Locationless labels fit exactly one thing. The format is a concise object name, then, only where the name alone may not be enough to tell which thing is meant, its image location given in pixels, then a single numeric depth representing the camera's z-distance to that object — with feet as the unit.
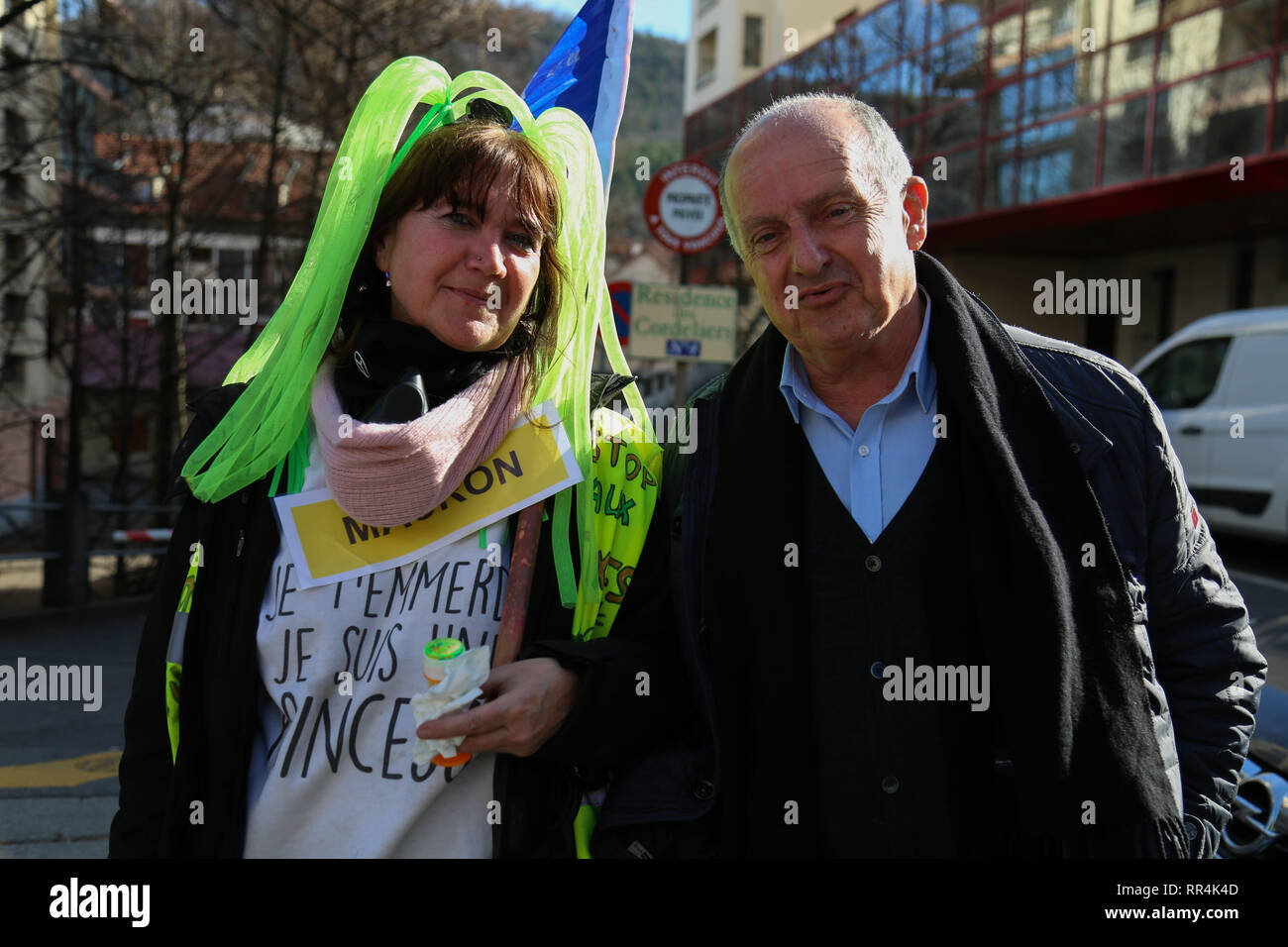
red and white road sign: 28.07
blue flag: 8.84
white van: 28.32
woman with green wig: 6.60
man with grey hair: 6.40
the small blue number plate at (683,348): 29.45
